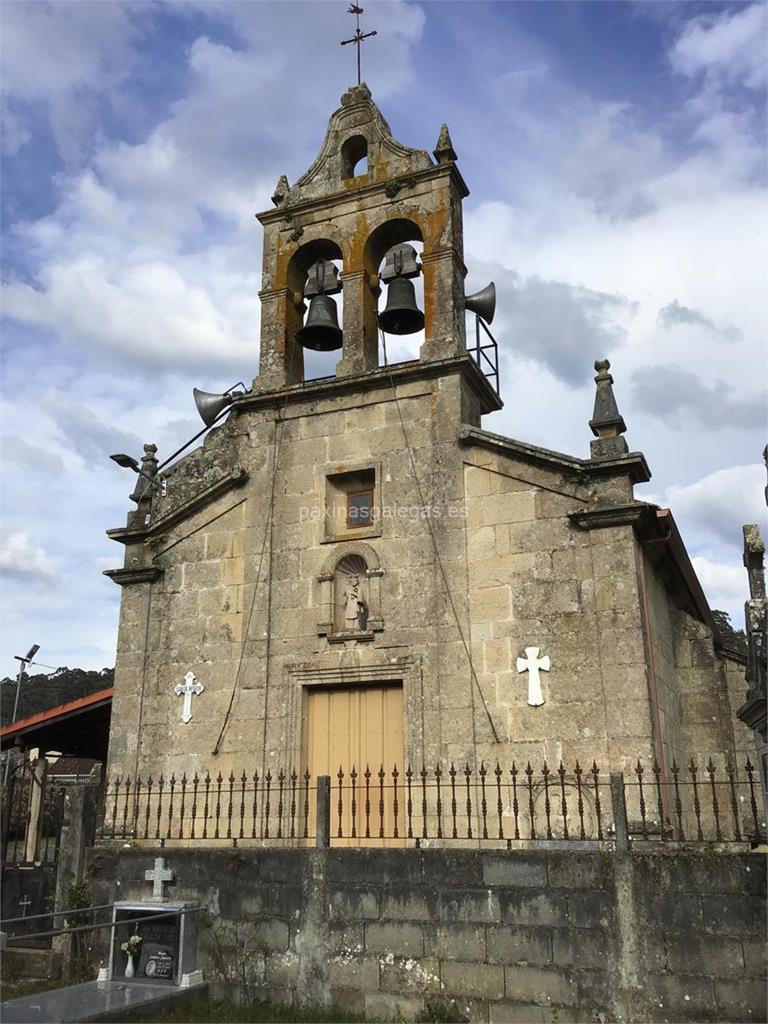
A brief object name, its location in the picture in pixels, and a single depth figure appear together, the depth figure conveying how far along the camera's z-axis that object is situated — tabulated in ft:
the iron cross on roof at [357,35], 45.73
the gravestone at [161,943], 28.30
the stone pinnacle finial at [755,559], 32.58
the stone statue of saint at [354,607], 36.09
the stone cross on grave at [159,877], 29.40
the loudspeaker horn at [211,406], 43.96
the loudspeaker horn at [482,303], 41.42
